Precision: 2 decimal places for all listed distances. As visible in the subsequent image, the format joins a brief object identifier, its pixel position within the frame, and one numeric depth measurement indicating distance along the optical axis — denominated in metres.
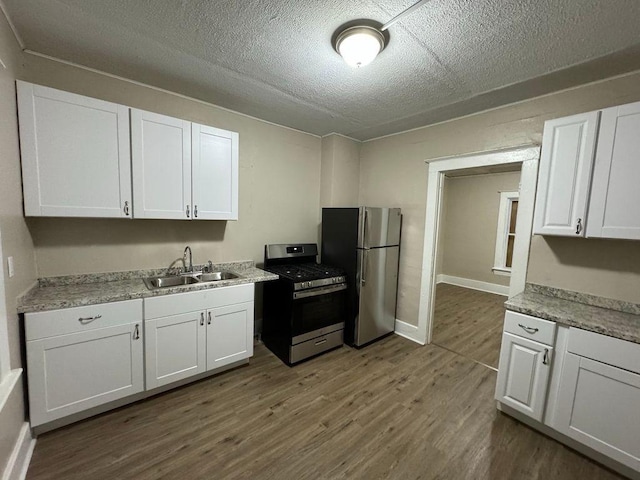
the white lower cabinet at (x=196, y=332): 2.03
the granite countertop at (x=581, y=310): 1.62
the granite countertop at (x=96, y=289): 1.68
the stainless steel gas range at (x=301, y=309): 2.61
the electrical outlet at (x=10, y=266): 1.50
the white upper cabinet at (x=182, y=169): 2.10
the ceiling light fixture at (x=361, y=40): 1.51
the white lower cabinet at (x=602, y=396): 1.52
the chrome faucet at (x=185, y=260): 2.58
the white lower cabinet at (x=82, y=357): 1.64
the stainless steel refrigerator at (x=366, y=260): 2.94
